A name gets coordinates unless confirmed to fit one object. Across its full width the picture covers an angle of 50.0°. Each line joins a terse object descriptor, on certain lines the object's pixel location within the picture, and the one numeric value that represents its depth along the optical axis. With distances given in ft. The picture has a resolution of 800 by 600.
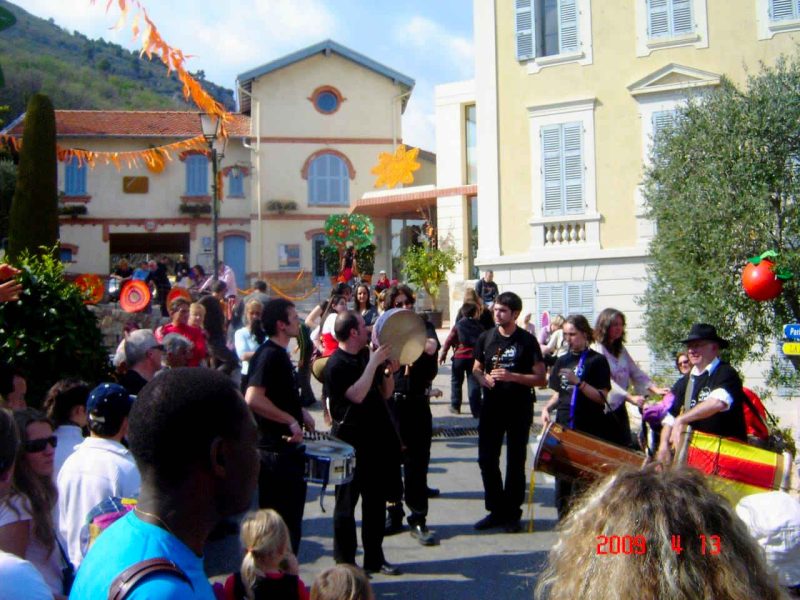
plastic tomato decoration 30.68
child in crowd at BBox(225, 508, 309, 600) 12.46
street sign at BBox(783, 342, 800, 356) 24.58
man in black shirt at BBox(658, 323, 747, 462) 17.69
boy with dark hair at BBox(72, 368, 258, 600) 5.80
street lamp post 42.60
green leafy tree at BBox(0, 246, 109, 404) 20.85
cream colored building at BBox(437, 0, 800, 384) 56.39
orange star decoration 101.81
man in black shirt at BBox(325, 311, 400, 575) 18.65
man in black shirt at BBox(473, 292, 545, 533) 22.66
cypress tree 69.26
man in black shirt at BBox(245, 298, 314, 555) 16.74
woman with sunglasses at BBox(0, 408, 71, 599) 10.05
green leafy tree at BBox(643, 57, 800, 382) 33.68
